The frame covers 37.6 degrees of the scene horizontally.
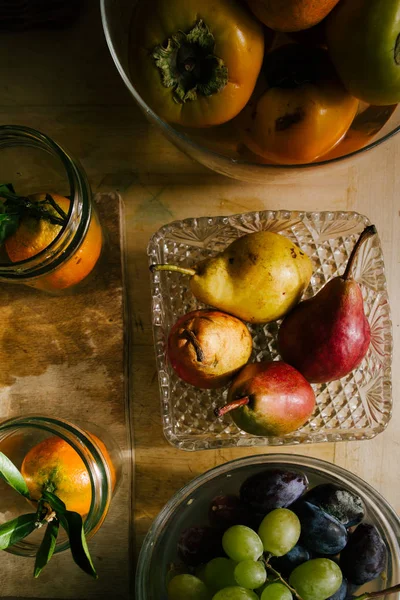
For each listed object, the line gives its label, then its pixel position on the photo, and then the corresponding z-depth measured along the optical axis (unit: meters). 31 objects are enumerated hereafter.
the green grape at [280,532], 0.53
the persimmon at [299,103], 0.54
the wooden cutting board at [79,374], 0.66
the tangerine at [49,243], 0.60
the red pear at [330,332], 0.56
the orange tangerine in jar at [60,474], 0.58
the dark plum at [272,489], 0.56
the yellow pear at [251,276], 0.57
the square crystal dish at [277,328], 0.64
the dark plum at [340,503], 0.56
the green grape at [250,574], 0.51
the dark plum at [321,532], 0.54
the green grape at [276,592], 0.50
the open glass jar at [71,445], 0.56
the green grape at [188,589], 0.53
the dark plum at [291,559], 0.55
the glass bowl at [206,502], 0.59
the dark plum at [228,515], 0.57
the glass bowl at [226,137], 0.56
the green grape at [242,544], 0.52
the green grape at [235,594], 0.50
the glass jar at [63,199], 0.56
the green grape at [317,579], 0.51
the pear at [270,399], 0.54
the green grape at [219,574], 0.54
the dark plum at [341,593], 0.54
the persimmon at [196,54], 0.51
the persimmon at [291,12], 0.49
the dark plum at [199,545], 0.56
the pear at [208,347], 0.55
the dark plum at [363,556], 0.54
